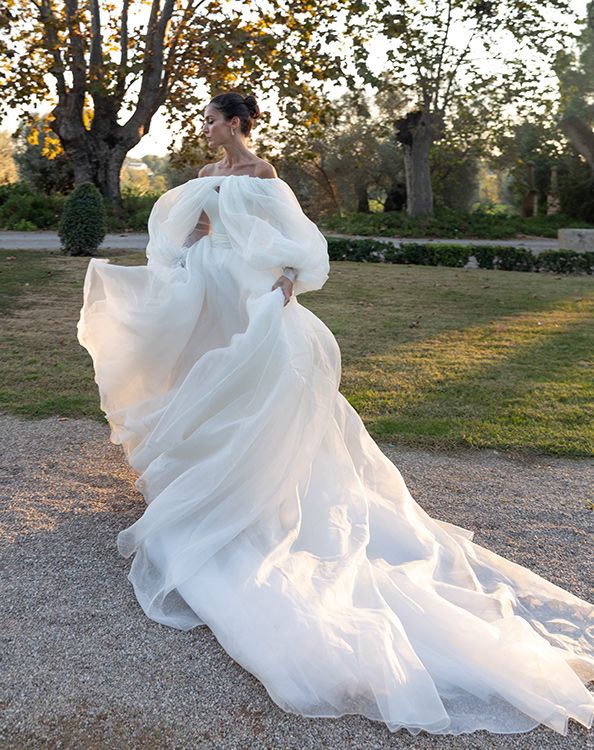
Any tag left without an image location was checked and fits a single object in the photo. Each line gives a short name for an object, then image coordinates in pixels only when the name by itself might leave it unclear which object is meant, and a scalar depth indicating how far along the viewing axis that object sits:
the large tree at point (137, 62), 17.59
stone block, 19.47
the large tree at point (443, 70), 23.11
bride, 2.70
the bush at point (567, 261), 16.75
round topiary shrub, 14.48
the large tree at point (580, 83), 28.15
